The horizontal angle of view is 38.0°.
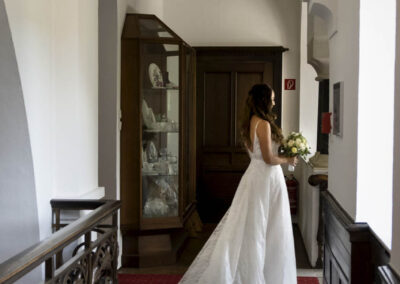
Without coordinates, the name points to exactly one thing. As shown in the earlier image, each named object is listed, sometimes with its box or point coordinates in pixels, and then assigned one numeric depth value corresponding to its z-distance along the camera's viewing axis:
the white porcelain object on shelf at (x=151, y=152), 6.15
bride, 4.95
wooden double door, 8.36
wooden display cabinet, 5.98
